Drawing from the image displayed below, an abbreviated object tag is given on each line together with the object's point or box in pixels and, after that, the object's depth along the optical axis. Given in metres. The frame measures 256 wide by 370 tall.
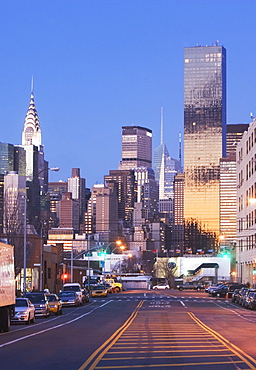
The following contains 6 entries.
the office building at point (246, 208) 104.69
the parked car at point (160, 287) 143.46
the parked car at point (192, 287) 134.61
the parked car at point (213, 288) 92.69
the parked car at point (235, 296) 70.68
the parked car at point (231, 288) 87.06
